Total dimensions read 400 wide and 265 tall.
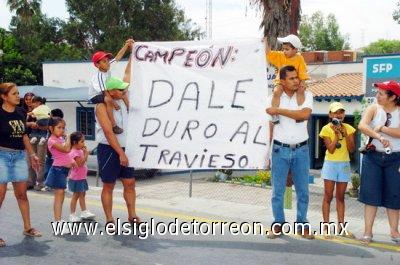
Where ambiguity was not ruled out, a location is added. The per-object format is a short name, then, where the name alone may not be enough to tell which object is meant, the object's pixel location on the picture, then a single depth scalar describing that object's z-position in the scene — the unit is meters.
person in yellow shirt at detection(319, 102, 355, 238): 6.60
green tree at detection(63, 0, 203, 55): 38.12
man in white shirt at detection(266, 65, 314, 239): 6.20
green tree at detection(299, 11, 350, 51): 69.90
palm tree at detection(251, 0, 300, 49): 14.30
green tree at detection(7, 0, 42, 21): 36.84
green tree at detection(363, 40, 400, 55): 78.31
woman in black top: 6.37
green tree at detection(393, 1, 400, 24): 41.59
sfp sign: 11.62
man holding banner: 6.49
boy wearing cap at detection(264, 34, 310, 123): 6.30
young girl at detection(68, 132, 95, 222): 7.30
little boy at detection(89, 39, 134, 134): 7.22
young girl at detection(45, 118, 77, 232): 7.02
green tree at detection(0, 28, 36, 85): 33.16
